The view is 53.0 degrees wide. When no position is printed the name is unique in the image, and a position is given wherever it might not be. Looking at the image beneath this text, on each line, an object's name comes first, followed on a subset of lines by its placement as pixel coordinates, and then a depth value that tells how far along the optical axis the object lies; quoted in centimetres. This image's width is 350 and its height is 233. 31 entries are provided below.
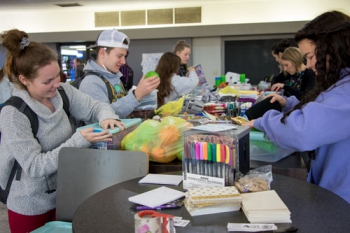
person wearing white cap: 220
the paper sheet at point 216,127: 130
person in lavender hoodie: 132
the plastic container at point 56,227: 157
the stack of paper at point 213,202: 108
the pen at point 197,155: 127
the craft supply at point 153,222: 87
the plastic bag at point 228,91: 367
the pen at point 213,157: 125
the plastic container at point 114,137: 172
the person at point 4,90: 434
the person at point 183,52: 482
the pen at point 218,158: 124
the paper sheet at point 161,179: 138
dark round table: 100
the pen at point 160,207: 113
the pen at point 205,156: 125
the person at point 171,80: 381
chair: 158
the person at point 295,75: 367
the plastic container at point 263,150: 178
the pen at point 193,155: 128
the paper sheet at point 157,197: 116
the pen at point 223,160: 124
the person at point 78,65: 883
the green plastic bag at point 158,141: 172
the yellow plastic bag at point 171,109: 254
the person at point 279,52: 475
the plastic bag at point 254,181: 121
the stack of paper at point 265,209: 101
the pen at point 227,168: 124
